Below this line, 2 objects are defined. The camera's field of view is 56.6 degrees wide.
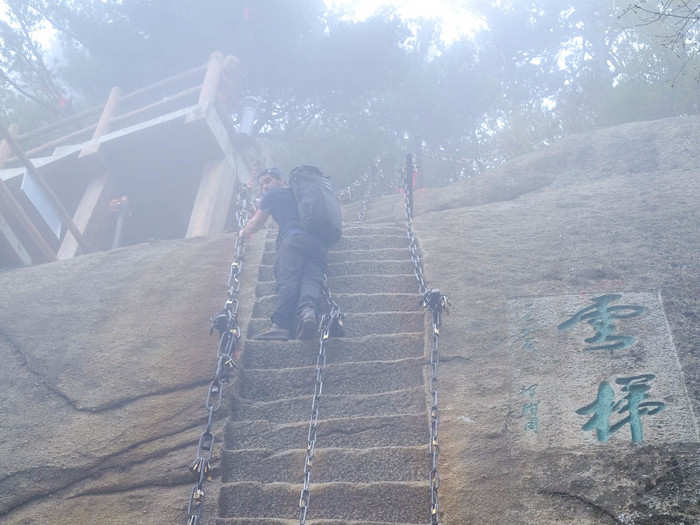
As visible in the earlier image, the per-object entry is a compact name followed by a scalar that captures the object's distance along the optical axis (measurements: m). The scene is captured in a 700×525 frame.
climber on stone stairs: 5.86
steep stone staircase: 4.34
